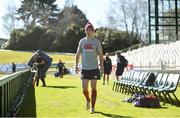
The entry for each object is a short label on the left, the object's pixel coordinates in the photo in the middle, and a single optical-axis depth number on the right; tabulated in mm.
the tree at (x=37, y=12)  139125
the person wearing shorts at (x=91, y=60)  14352
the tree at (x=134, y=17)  102438
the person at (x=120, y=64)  29047
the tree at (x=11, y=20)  142750
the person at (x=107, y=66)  32094
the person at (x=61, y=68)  53088
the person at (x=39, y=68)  30353
